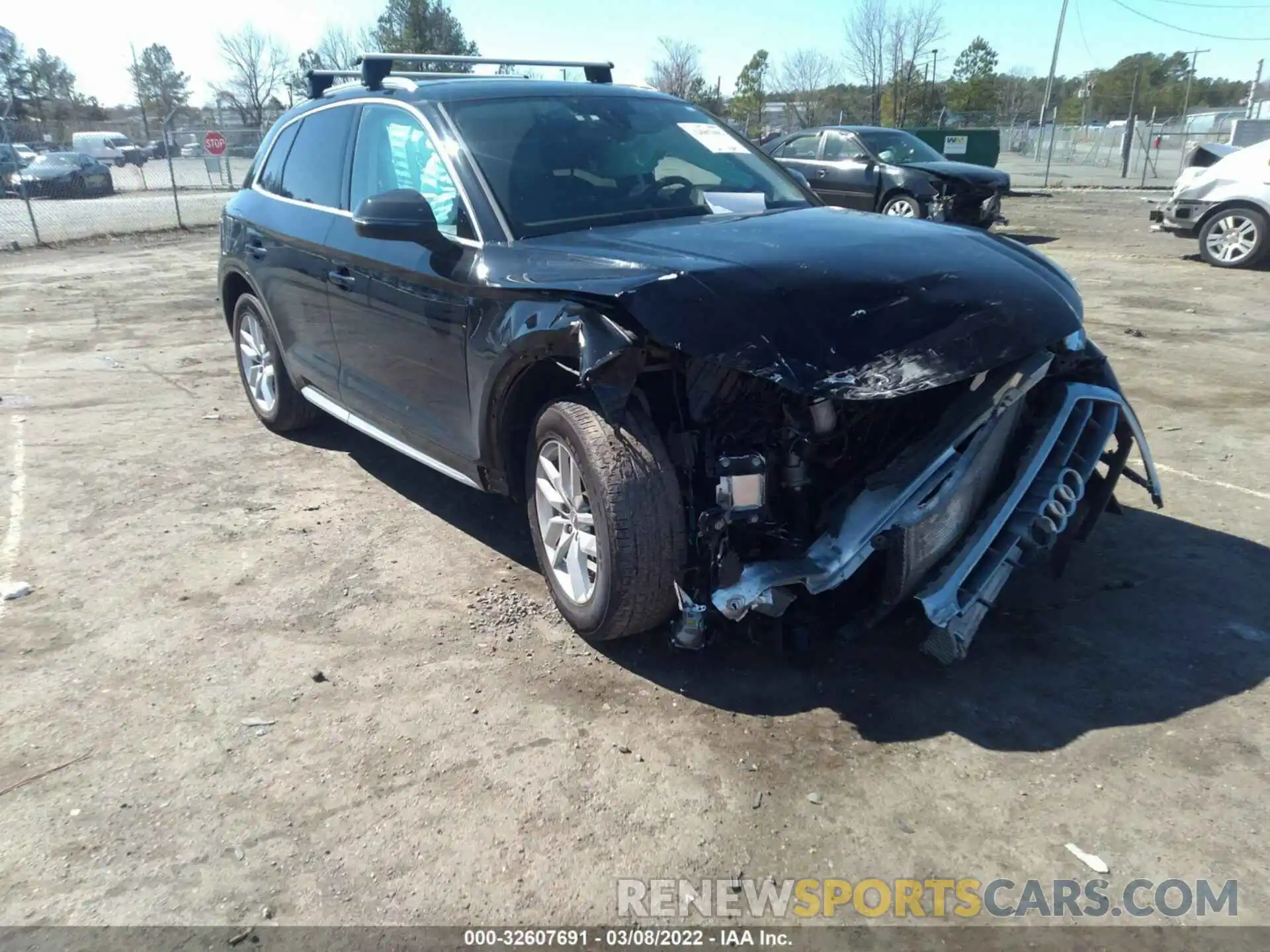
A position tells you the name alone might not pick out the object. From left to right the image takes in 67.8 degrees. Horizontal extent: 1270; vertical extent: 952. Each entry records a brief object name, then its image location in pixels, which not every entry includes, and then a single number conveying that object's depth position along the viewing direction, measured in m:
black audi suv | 2.94
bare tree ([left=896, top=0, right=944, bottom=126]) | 38.31
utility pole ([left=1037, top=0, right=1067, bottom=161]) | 33.28
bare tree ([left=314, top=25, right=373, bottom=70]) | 47.94
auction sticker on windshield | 4.46
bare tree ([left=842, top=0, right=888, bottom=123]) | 38.94
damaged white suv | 11.22
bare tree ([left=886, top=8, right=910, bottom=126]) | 38.69
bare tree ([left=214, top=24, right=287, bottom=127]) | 55.38
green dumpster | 25.23
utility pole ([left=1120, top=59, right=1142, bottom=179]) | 27.53
